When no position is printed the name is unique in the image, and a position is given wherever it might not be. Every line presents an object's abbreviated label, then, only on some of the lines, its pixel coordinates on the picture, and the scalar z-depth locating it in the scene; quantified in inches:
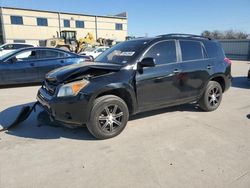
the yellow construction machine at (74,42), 1127.8
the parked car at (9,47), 636.3
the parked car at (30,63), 301.4
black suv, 139.5
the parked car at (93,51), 784.3
